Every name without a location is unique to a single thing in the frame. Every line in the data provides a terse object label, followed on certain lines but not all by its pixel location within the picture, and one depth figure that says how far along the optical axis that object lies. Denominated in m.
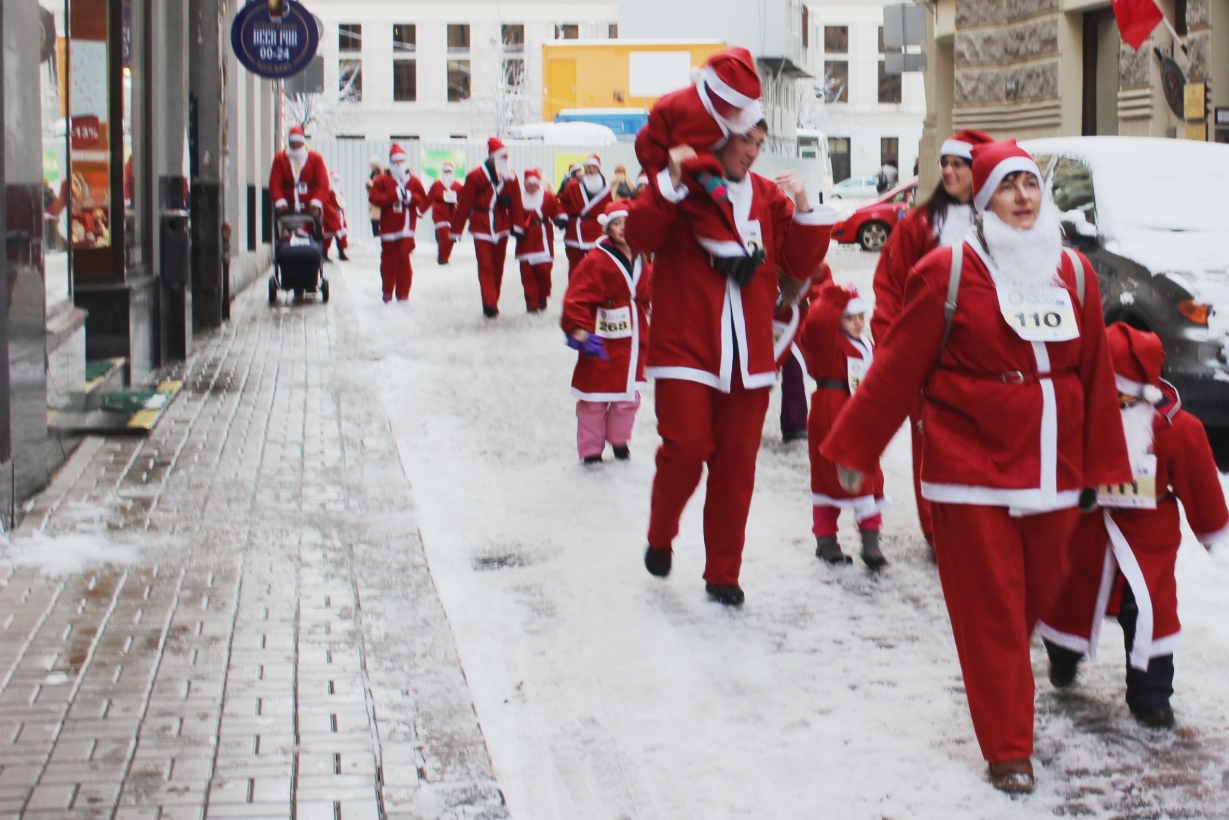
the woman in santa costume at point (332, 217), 20.00
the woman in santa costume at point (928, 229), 6.57
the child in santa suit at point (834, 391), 6.90
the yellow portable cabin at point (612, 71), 50.00
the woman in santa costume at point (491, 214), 18.58
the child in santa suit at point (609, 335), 8.82
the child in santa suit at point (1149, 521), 4.73
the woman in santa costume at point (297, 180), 19.59
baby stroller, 19.30
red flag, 16.91
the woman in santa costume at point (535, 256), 19.42
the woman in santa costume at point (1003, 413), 4.38
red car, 33.59
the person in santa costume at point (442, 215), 26.69
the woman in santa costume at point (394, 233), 20.06
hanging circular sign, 17.23
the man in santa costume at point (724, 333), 6.11
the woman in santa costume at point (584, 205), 20.88
